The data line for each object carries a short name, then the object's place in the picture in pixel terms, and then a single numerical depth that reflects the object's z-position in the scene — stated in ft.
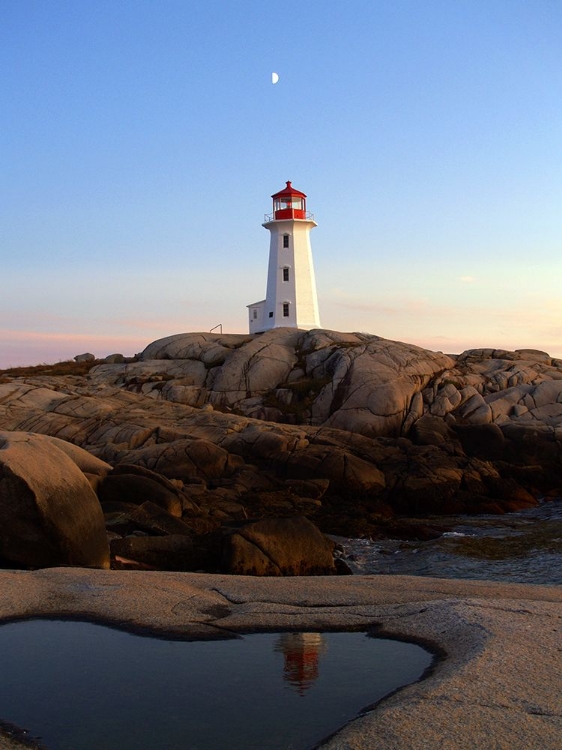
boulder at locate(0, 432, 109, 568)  47.88
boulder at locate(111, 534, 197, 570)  52.54
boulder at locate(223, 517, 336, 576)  50.37
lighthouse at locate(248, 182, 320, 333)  189.16
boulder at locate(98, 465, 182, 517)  71.31
